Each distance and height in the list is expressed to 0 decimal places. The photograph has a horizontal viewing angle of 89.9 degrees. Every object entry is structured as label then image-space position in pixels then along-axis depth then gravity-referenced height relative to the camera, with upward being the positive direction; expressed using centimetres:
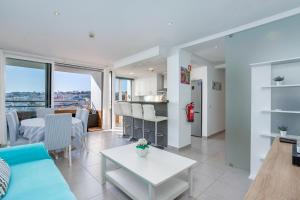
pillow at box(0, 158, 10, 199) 123 -70
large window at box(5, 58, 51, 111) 446 +45
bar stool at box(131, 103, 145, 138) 417 -32
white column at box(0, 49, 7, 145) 411 -13
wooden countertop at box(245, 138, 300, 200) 77 -49
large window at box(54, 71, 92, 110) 596 +38
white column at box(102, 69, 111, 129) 611 -4
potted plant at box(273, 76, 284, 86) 217 +29
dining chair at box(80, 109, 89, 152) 379 -53
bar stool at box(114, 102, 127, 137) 504 -34
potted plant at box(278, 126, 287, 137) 213 -45
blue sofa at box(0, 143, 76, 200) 124 -78
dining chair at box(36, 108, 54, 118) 427 -37
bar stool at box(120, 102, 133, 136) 462 -29
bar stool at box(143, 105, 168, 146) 377 -40
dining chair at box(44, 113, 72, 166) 268 -59
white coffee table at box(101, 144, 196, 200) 162 -81
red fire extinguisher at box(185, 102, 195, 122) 387 -33
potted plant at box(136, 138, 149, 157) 208 -69
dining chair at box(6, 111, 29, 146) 286 -64
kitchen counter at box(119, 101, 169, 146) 409 -84
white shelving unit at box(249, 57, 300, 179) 230 -13
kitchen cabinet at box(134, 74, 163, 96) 666 +67
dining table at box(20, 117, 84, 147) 278 -62
